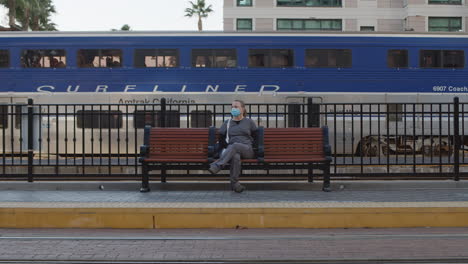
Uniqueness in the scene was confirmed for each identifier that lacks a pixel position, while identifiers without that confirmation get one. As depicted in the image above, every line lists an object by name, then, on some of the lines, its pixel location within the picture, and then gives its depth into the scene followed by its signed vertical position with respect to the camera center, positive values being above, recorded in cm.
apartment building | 4100 +749
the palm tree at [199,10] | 6875 +1301
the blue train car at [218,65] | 1958 +190
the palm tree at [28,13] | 4050 +798
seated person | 948 -30
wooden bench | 973 -42
